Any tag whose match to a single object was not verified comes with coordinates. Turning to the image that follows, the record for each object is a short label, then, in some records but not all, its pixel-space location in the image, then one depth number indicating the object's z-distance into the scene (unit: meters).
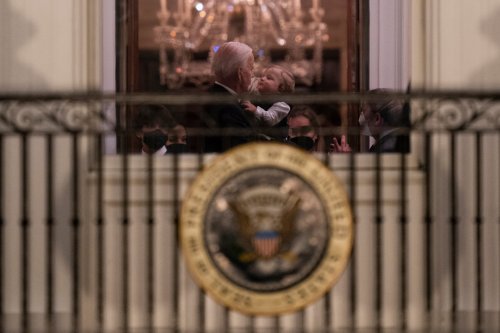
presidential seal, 13.48
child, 16.50
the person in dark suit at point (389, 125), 15.29
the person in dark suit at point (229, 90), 14.44
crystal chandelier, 23.62
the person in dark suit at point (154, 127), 14.71
